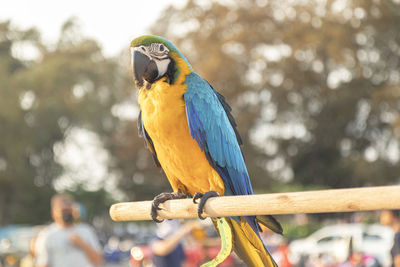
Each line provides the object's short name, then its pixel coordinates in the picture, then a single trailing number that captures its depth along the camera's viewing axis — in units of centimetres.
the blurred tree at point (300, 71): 1689
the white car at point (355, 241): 950
